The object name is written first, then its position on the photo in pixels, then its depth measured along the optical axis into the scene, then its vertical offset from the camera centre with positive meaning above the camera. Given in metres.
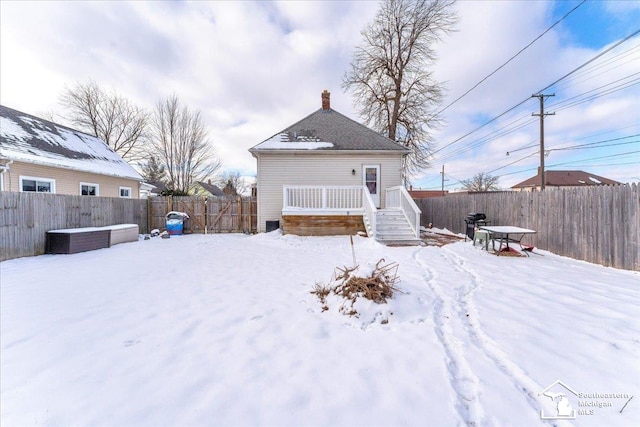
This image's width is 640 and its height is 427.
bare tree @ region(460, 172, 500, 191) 42.91 +4.94
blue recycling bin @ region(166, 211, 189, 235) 11.67 -0.53
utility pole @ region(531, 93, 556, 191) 14.81 +5.04
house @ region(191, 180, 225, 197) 27.20 +2.92
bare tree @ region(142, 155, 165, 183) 23.06 +4.16
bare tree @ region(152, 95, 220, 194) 21.22 +6.27
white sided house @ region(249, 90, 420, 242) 9.34 +1.48
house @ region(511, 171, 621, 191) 37.66 +4.86
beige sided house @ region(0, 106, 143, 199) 9.38 +2.26
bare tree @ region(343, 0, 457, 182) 15.29 +9.23
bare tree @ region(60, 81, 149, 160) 20.97 +8.64
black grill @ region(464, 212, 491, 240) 8.36 -0.41
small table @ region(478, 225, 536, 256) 6.06 -0.54
